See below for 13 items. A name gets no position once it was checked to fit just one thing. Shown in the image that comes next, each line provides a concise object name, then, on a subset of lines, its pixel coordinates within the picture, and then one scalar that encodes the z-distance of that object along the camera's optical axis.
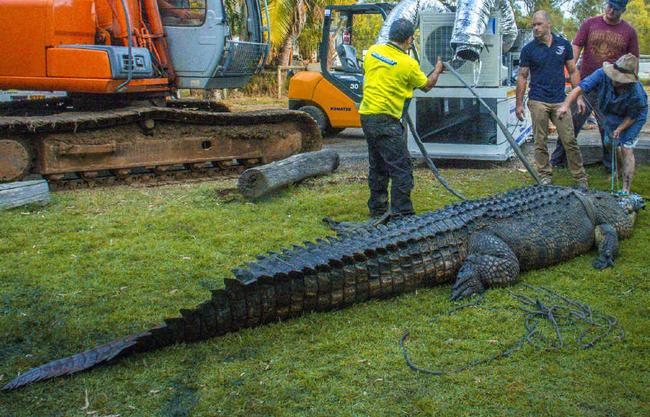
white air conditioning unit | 8.56
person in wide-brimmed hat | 6.54
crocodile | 3.59
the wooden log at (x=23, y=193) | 6.86
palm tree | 22.73
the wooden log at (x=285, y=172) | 7.23
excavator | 7.98
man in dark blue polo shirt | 7.26
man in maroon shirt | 7.63
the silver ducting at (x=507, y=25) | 9.00
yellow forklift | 11.96
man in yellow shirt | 5.94
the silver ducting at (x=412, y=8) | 9.31
